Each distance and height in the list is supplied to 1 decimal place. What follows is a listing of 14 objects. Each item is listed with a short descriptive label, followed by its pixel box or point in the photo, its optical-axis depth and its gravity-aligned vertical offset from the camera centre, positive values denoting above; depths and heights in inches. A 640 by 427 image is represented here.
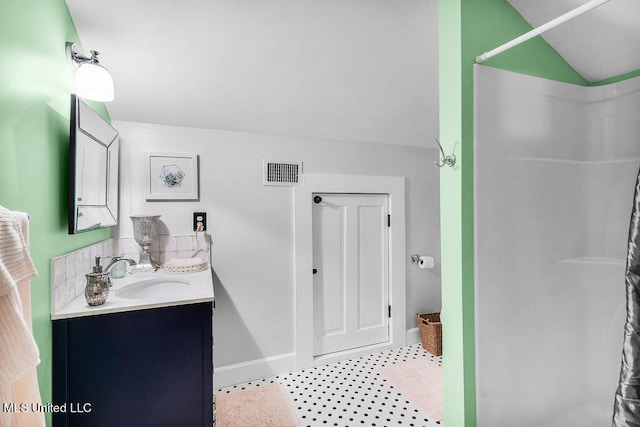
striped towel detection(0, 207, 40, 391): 23.0 -7.3
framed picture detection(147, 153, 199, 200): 84.6 +11.8
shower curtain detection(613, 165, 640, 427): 35.0 -15.5
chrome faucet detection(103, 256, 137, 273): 66.4 -9.5
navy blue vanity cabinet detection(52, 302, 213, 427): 48.3 -25.4
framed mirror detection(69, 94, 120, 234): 50.8 +9.5
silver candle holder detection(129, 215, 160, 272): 79.2 -3.8
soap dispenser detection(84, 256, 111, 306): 49.8 -11.7
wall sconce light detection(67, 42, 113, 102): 50.3 +22.9
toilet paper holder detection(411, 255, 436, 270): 108.9 -16.5
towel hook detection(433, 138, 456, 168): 52.9 +10.0
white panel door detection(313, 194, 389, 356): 105.3 -19.4
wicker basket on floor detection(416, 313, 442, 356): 107.5 -42.8
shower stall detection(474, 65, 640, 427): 52.9 -5.2
